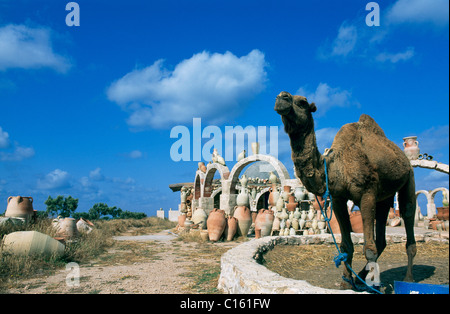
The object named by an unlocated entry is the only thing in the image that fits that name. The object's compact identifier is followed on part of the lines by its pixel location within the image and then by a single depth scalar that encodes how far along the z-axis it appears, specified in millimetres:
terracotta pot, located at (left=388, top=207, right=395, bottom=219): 17838
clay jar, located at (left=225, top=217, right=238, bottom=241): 10484
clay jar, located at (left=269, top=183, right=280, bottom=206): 11391
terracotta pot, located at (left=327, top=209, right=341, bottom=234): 8523
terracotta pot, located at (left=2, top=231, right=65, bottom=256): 5977
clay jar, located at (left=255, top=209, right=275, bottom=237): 9922
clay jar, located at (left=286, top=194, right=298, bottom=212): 10156
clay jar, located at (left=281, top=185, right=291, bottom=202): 10406
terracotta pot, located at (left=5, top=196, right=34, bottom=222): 8375
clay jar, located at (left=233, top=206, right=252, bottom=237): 10922
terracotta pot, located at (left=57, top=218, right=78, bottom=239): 8206
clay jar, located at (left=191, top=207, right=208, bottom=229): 12190
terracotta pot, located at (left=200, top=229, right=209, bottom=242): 10469
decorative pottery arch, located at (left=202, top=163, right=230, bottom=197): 14348
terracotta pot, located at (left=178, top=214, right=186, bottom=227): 15439
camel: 3072
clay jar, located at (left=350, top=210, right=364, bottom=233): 8664
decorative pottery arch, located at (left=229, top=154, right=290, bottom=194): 10734
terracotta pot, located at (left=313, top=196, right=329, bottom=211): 9914
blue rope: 3184
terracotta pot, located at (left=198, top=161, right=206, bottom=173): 15912
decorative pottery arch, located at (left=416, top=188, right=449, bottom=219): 17562
